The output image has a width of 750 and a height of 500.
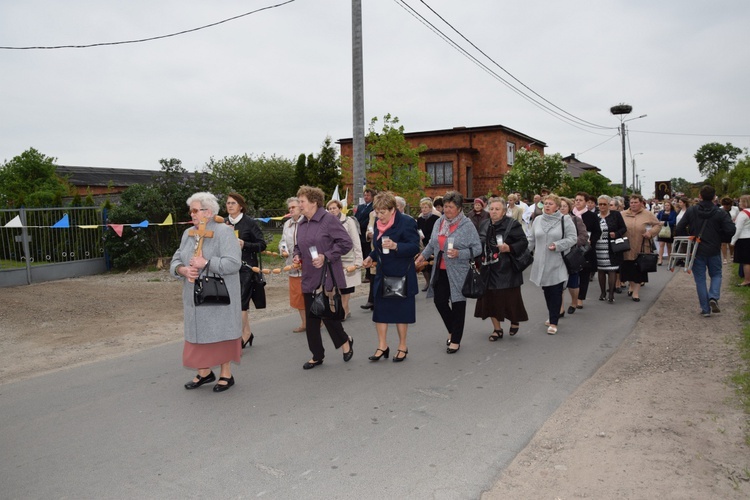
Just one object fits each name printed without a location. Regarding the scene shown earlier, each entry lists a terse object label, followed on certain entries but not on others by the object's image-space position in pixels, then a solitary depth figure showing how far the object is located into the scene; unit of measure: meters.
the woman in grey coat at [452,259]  6.86
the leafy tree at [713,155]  110.62
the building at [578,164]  91.28
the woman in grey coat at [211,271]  5.52
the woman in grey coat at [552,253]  8.23
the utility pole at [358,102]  14.13
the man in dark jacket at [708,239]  8.91
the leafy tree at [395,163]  28.23
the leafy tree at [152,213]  16.73
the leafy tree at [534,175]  39.00
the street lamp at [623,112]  43.30
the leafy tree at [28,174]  54.12
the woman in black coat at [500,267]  7.61
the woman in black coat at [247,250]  7.25
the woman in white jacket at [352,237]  8.52
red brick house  42.91
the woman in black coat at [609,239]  10.40
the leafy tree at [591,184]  45.92
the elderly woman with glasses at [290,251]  7.70
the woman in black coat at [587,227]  10.28
